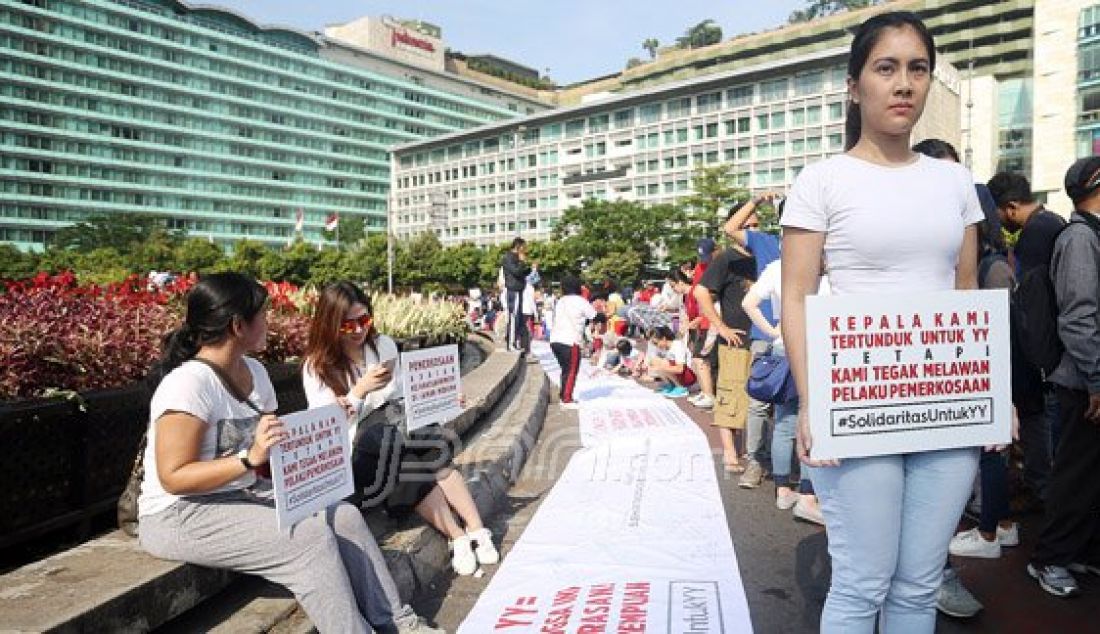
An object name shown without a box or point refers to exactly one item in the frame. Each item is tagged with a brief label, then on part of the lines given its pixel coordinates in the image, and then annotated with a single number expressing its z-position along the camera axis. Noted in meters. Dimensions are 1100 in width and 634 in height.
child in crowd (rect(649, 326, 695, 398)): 11.51
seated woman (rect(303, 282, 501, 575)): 4.09
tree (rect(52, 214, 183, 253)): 83.56
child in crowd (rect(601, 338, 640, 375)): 14.70
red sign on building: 132.00
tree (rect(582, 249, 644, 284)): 70.31
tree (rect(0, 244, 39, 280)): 57.66
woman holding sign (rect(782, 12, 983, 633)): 2.20
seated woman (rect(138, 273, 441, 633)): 2.91
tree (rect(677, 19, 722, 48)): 133.12
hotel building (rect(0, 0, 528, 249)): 87.19
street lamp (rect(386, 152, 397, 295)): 122.12
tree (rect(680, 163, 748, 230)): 65.00
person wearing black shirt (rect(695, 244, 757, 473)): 6.15
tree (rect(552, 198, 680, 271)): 71.12
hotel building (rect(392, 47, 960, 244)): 76.94
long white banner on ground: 3.56
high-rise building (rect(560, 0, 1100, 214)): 57.94
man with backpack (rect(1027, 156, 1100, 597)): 3.52
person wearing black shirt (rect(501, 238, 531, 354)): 13.35
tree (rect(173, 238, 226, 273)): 73.75
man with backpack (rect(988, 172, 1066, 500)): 3.84
